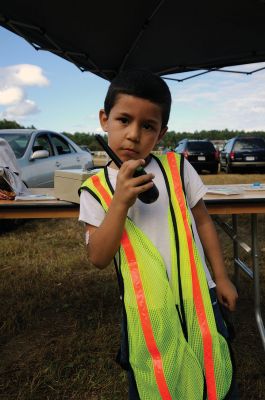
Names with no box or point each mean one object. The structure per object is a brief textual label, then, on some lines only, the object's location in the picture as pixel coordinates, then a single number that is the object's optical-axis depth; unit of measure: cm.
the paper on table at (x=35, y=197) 229
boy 107
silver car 614
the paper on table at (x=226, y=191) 219
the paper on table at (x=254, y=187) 243
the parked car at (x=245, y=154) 1748
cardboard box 209
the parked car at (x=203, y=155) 1803
